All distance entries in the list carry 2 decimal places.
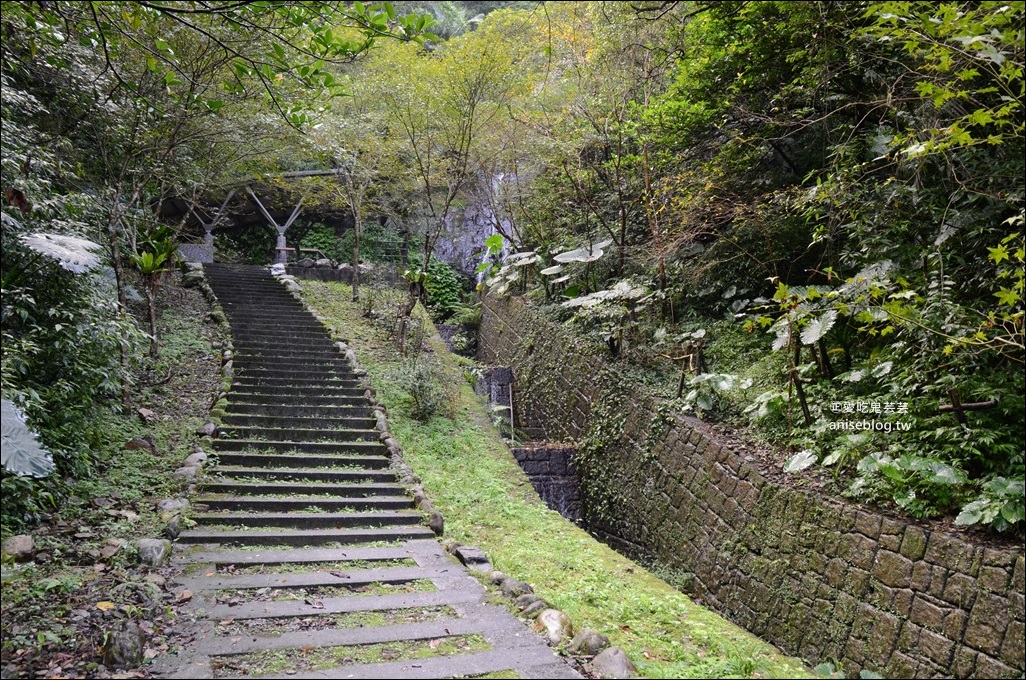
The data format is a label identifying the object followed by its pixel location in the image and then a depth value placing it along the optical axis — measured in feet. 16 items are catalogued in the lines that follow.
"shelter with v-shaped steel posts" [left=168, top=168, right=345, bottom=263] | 49.96
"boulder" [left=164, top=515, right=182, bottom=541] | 15.61
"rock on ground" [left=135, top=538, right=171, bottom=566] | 13.74
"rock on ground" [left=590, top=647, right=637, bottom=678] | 10.23
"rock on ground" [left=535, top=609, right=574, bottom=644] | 11.60
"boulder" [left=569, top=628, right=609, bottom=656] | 11.05
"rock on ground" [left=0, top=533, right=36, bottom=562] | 12.15
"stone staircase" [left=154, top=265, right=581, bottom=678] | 10.46
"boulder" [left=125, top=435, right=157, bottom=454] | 19.25
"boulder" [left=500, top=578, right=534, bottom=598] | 13.66
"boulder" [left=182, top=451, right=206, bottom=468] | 19.39
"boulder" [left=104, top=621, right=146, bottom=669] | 9.61
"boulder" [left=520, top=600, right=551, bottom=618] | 12.53
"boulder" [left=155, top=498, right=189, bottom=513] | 16.56
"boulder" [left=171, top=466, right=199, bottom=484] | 18.42
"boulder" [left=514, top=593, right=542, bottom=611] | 12.93
